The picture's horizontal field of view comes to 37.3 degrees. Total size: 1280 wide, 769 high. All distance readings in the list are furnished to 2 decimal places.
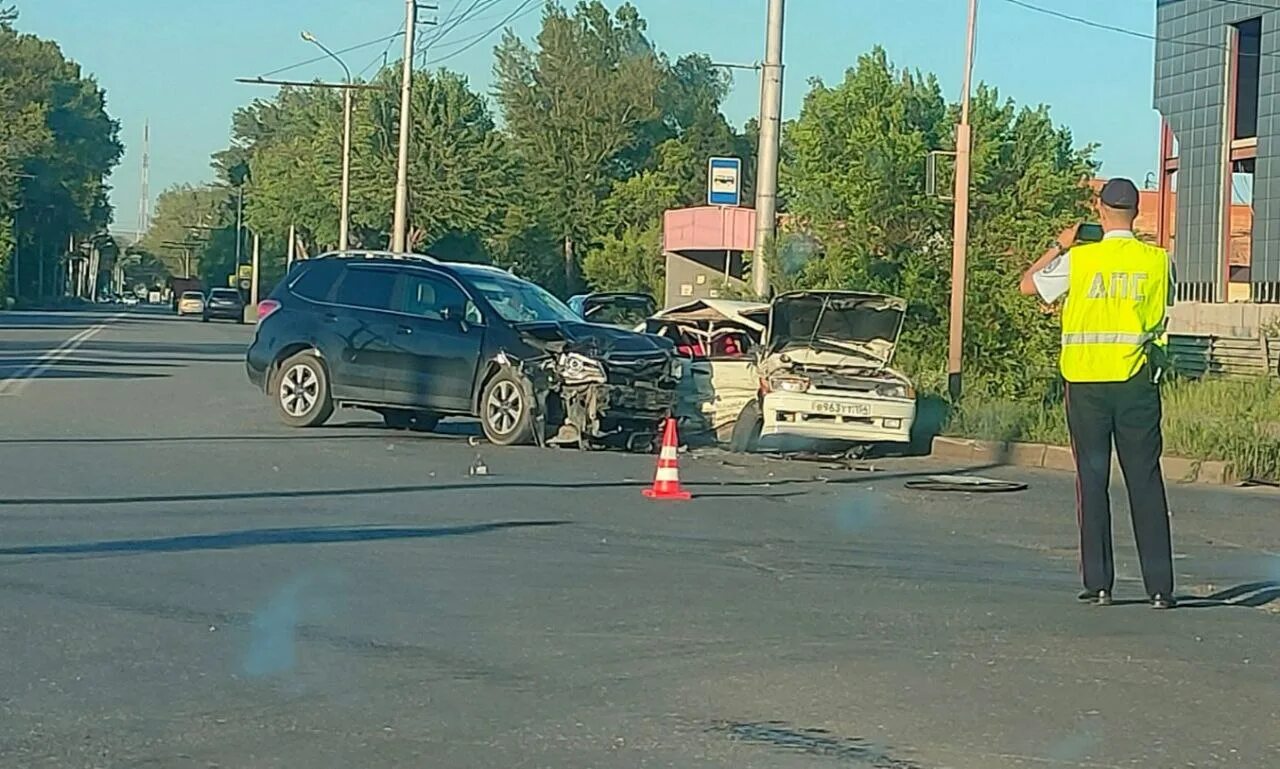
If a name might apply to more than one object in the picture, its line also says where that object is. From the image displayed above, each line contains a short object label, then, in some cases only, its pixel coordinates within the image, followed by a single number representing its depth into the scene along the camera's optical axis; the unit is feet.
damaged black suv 58.13
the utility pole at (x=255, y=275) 325.62
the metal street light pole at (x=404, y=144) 135.85
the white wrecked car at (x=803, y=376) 57.77
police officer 28.99
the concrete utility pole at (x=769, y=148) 77.71
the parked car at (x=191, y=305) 321.77
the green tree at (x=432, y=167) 212.64
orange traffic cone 45.39
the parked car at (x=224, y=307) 266.77
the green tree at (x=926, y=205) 79.30
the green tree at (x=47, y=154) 284.61
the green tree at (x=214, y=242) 466.70
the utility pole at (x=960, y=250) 70.69
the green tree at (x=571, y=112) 276.41
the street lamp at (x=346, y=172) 172.24
